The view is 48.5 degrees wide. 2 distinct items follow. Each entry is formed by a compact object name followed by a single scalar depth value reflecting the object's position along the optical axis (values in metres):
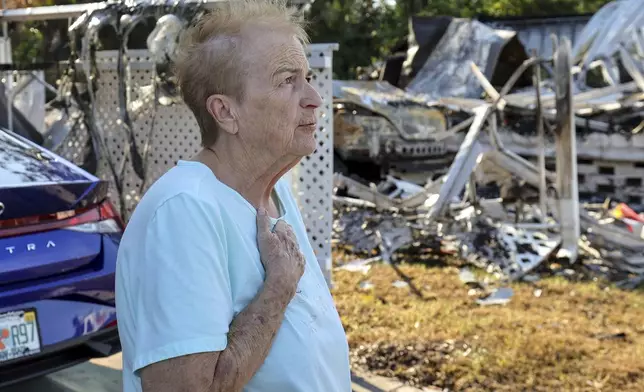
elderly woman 1.35
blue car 3.25
